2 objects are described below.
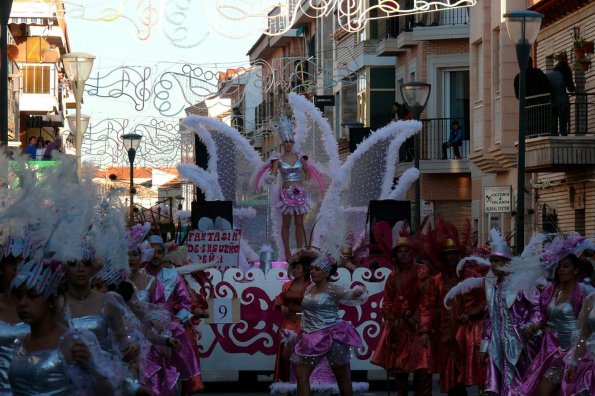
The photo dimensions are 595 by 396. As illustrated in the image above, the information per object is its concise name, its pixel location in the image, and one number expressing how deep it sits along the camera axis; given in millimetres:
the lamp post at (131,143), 39031
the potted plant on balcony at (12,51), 52797
